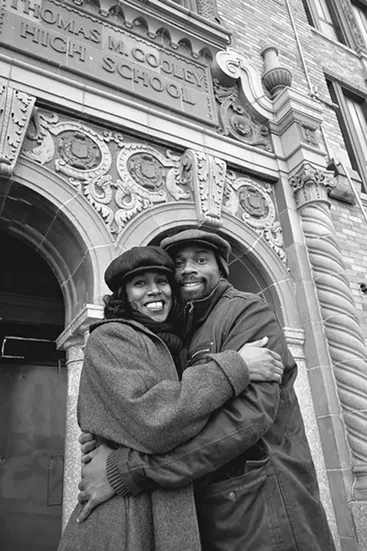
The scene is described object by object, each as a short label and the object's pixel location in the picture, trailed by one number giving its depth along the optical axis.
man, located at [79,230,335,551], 1.20
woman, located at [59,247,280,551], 1.19
